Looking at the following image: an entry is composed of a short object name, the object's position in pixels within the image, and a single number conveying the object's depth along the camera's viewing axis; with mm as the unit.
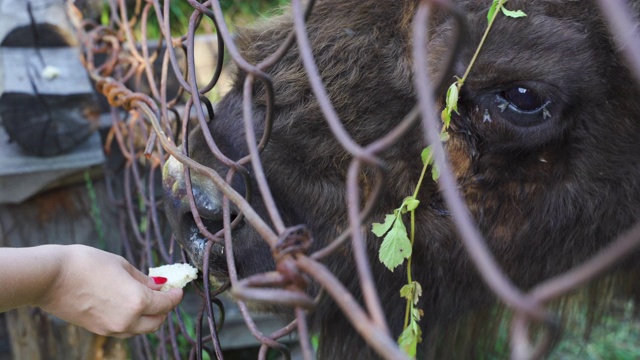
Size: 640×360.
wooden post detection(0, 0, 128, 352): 2524
